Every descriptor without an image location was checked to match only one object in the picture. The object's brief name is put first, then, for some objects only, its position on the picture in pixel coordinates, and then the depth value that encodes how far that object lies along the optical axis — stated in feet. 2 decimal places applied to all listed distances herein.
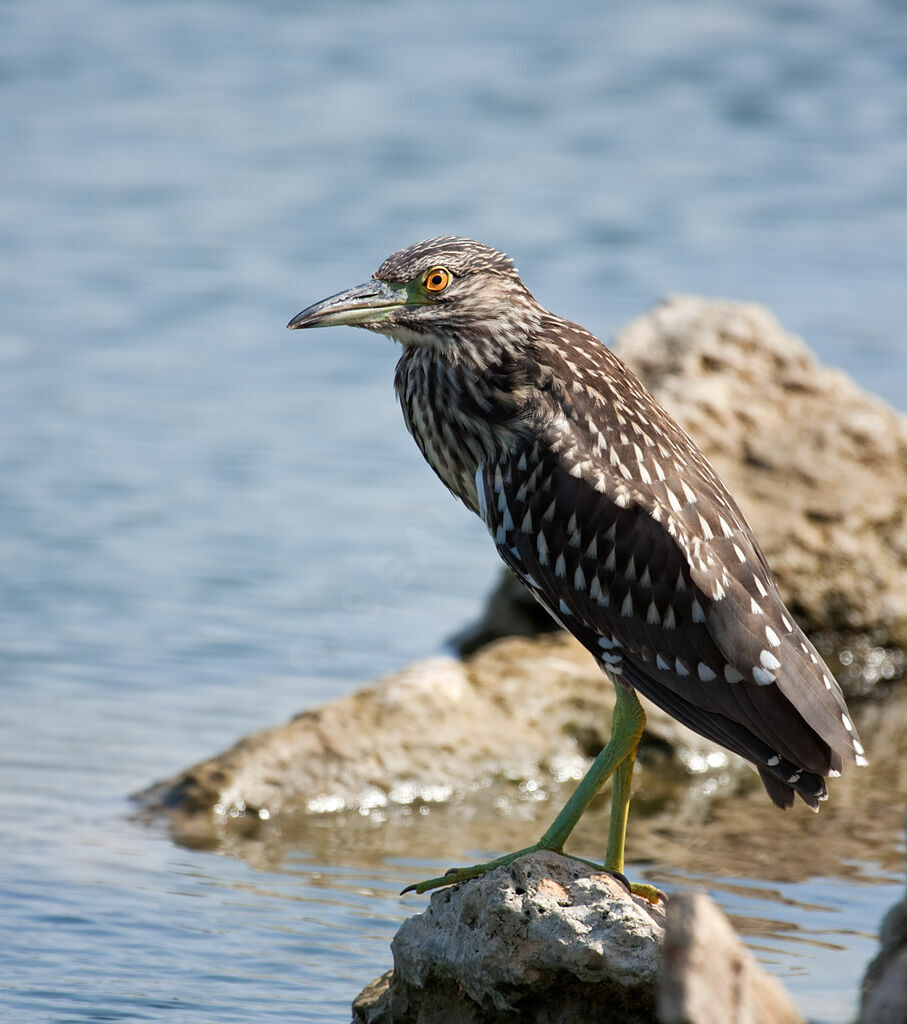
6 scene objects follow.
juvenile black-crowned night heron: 38.19
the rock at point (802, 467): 66.85
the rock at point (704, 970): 24.68
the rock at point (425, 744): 54.65
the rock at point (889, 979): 25.68
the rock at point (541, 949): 33.71
